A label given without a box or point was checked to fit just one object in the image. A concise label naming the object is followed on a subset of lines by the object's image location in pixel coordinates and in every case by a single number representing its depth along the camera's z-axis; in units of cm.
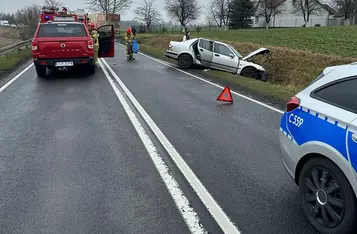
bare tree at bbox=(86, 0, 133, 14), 7475
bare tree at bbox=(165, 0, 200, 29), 8219
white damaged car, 1619
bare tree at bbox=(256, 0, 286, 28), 7588
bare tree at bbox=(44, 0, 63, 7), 4733
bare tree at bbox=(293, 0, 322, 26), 7306
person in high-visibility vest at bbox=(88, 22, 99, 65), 1556
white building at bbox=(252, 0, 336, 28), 7819
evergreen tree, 6394
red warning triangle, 955
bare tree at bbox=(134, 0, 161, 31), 8288
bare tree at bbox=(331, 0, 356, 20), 6744
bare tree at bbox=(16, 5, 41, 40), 3984
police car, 305
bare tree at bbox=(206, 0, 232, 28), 8638
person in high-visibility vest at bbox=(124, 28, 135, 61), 1938
